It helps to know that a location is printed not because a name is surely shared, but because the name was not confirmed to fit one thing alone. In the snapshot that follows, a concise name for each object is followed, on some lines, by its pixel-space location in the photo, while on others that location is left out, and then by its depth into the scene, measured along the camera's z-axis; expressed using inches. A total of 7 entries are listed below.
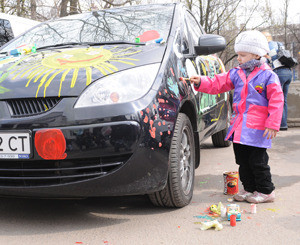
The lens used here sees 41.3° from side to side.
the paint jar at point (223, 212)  105.7
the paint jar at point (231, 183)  128.3
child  113.7
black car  89.0
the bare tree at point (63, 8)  617.4
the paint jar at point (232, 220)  99.8
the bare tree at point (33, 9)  587.2
